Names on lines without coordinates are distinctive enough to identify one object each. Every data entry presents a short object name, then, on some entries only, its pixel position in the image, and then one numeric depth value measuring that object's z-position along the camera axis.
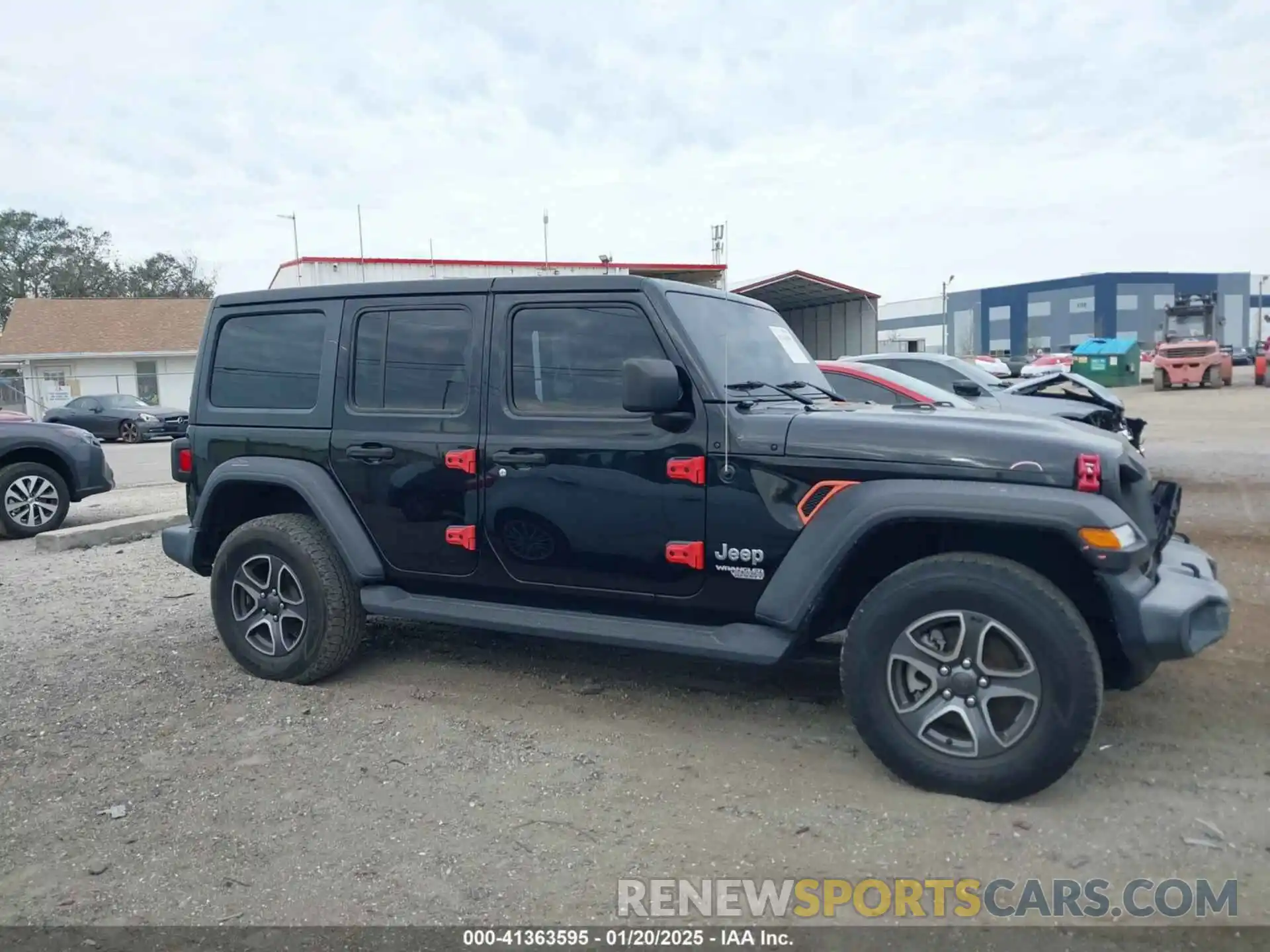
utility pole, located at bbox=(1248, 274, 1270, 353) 84.62
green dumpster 34.59
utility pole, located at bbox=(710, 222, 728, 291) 21.00
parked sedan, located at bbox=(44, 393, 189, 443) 25.16
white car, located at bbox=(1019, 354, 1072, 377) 34.34
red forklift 30.19
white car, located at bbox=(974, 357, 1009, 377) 33.50
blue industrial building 78.62
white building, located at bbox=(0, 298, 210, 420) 35.06
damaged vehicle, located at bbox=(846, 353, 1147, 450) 10.06
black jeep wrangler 3.62
